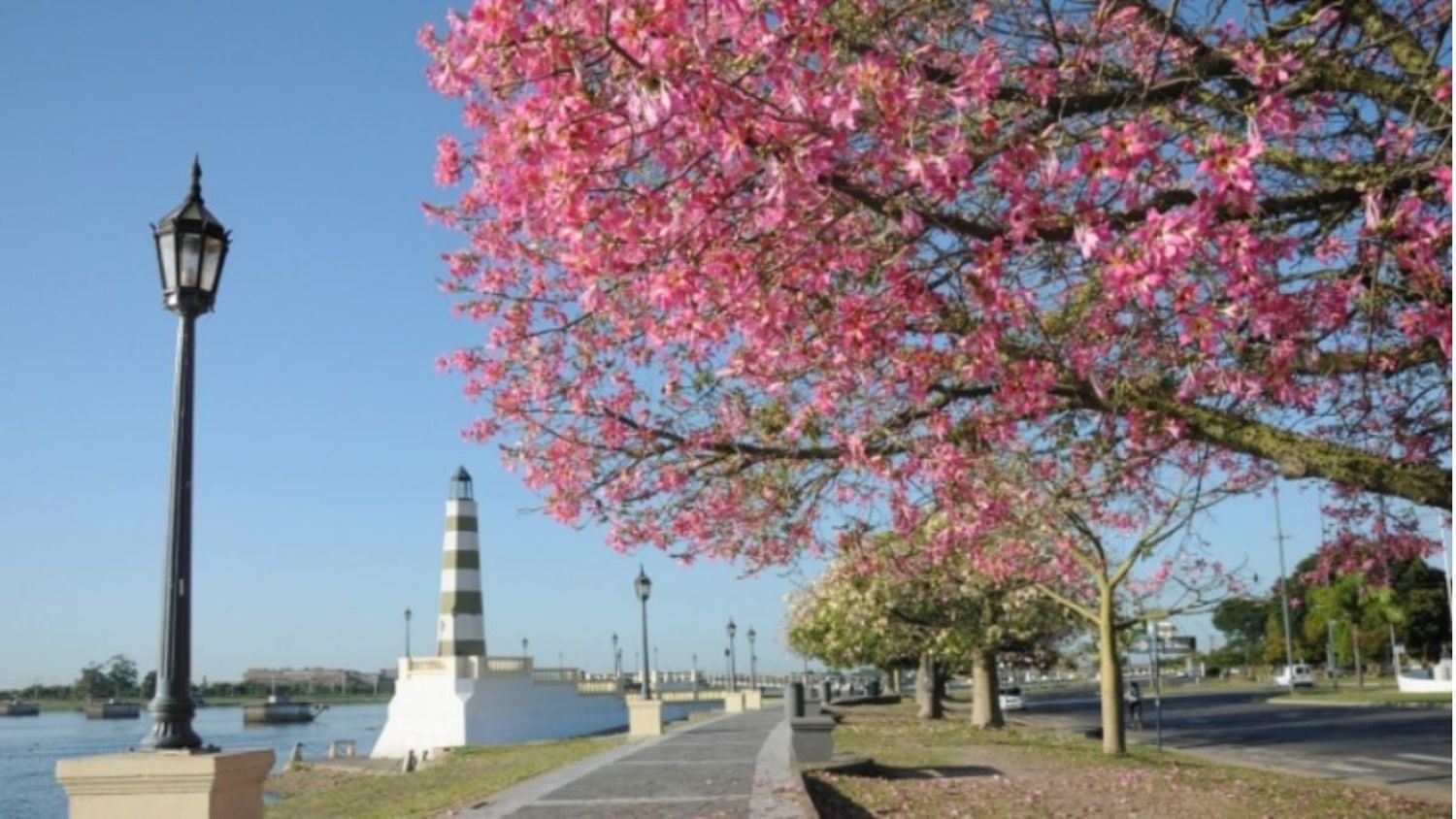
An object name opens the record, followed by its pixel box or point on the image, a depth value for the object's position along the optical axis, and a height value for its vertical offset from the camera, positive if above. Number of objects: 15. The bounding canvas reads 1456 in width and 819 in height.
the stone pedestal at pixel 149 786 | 7.25 -0.76
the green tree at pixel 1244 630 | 112.99 -1.92
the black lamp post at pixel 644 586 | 35.81 +1.11
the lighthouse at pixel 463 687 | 51.81 -2.12
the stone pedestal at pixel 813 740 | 18.80 -1.66
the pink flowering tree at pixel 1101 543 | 11.38 +1.03
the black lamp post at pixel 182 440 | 7.50 +1.18
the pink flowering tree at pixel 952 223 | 5.82 +2.02
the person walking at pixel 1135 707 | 37.58 -2.73
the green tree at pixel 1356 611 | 63.16 -0.33
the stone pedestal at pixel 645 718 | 31.25 -2.10
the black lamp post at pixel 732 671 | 66.62 -2.28
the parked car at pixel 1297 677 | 63.91 -3.71
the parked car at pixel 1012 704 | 55.86 -3.65
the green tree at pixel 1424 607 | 71.00 -0.24
